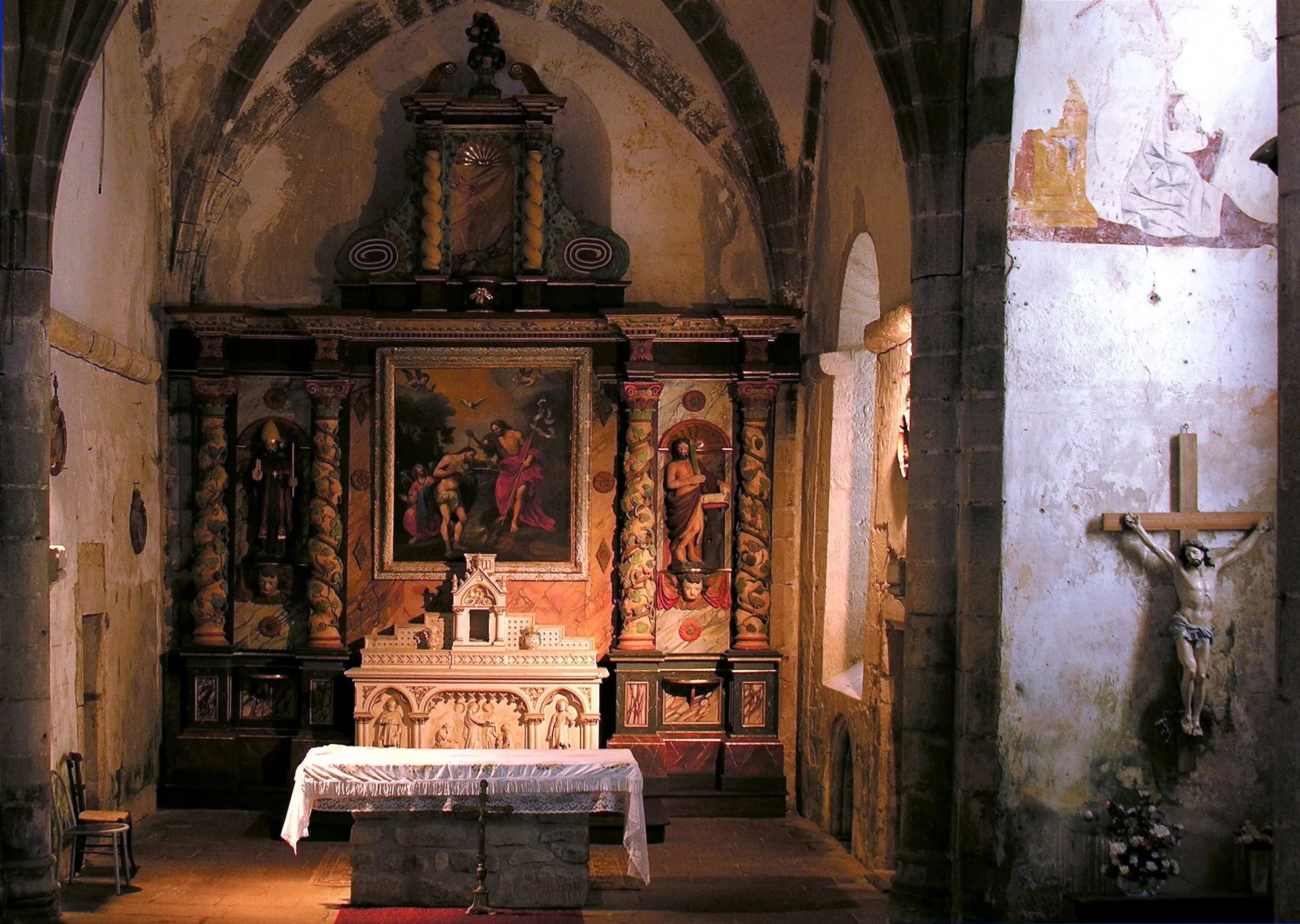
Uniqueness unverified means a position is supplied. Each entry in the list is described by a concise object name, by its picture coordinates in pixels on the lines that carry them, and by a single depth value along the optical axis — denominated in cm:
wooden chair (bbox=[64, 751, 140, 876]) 1024
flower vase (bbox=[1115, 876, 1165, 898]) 880
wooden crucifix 882
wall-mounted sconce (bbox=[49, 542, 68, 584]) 993
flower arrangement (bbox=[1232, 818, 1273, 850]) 875
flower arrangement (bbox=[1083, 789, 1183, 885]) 874
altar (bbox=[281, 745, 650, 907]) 986
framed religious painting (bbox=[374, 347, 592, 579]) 1346
